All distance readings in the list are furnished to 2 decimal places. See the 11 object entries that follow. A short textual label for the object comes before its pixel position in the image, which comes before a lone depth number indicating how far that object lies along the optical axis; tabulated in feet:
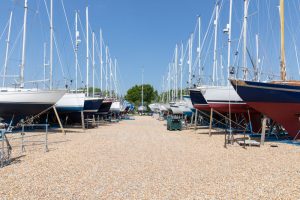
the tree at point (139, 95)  216.41
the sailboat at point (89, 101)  68.11
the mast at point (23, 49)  48.84
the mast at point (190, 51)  82.58
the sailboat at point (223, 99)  50.29
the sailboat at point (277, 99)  39.15
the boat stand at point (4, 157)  22.80
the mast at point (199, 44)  72.34
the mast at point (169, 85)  125.51
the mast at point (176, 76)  101.44
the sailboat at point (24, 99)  49.29
